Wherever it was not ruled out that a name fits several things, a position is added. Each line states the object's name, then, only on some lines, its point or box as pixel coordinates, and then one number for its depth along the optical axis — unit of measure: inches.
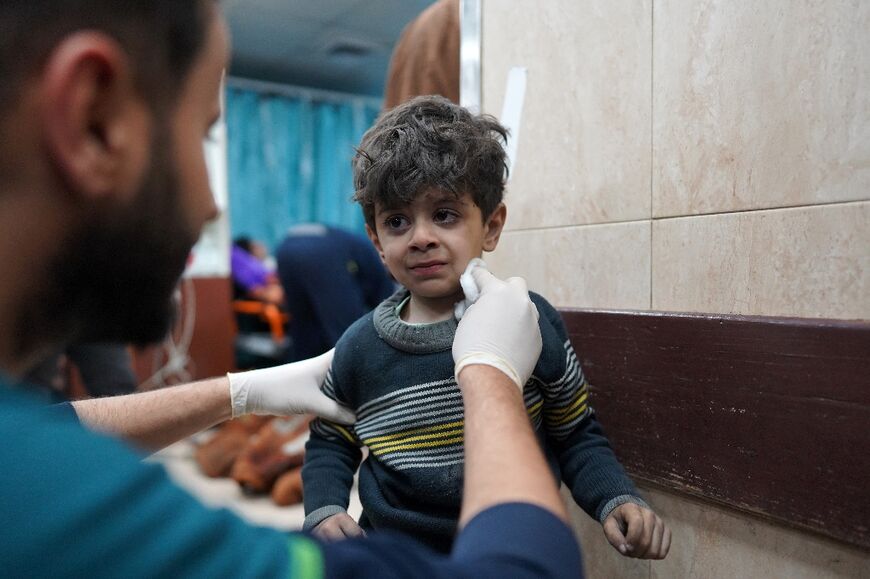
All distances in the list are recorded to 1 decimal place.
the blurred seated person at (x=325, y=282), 87.7
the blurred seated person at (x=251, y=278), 134.4
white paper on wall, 45.9
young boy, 30.6
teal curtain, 177.8
